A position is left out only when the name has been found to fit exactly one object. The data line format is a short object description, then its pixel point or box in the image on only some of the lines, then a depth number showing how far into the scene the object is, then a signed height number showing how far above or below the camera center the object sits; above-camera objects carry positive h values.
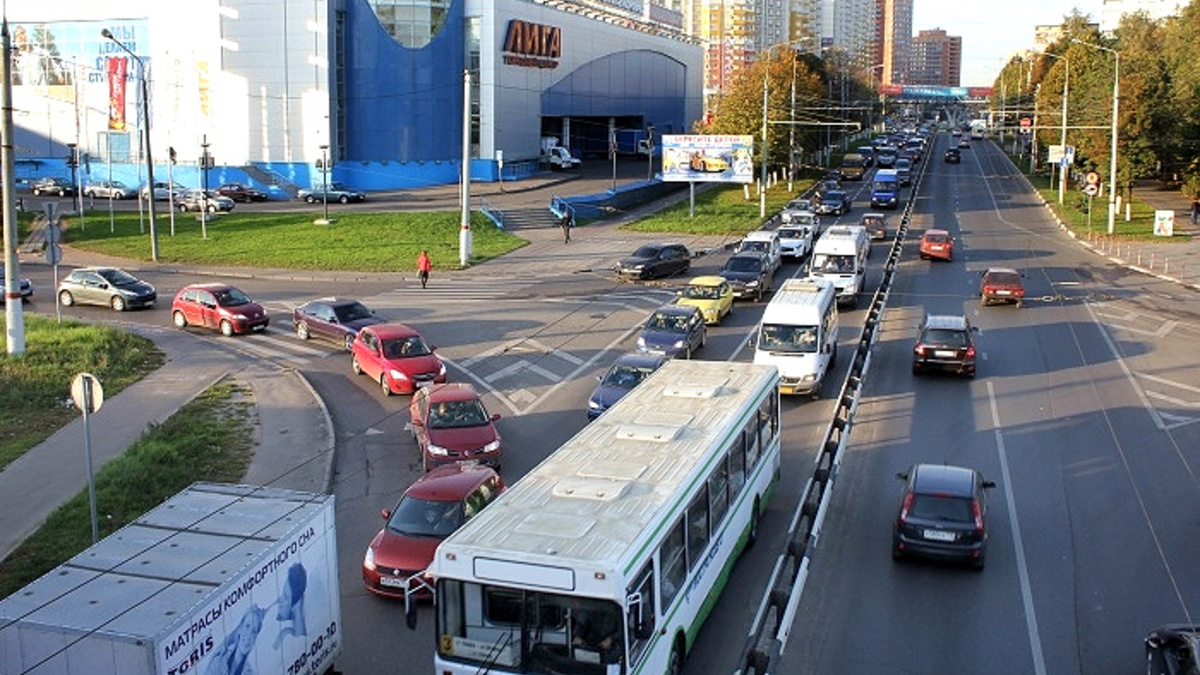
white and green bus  10.48 -3.62
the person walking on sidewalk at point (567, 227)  56.38 -2.26
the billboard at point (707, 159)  64.56 +1.28
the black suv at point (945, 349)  27.44 -4.02
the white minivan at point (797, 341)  25.36 -3.59
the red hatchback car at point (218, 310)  34.41 -3.86
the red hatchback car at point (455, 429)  20.44 -4.53
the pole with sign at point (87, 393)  15.12 -2.78
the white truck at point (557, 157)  91.12 +1.99
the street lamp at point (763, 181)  65.12 +0.00
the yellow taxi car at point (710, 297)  34.53 -3.54
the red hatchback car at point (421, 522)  14.96 -4.64
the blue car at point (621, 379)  23.42 -4.14
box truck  9.51 -3.66
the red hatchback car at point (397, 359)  26.50 -4.18
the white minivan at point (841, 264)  36.97 -2.70
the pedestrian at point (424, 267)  43.06 -3.17
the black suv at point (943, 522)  15.80 -4.71
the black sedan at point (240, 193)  71.75 -0.66
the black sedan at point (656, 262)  44.59 -3.17
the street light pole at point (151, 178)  47.25 +0.16
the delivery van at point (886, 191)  67.63 -0.58
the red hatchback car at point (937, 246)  48.62 -2.75
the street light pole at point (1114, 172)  54.83 +0.44
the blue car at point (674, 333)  28.89 -3.89
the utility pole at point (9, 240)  28.00 -1.43
